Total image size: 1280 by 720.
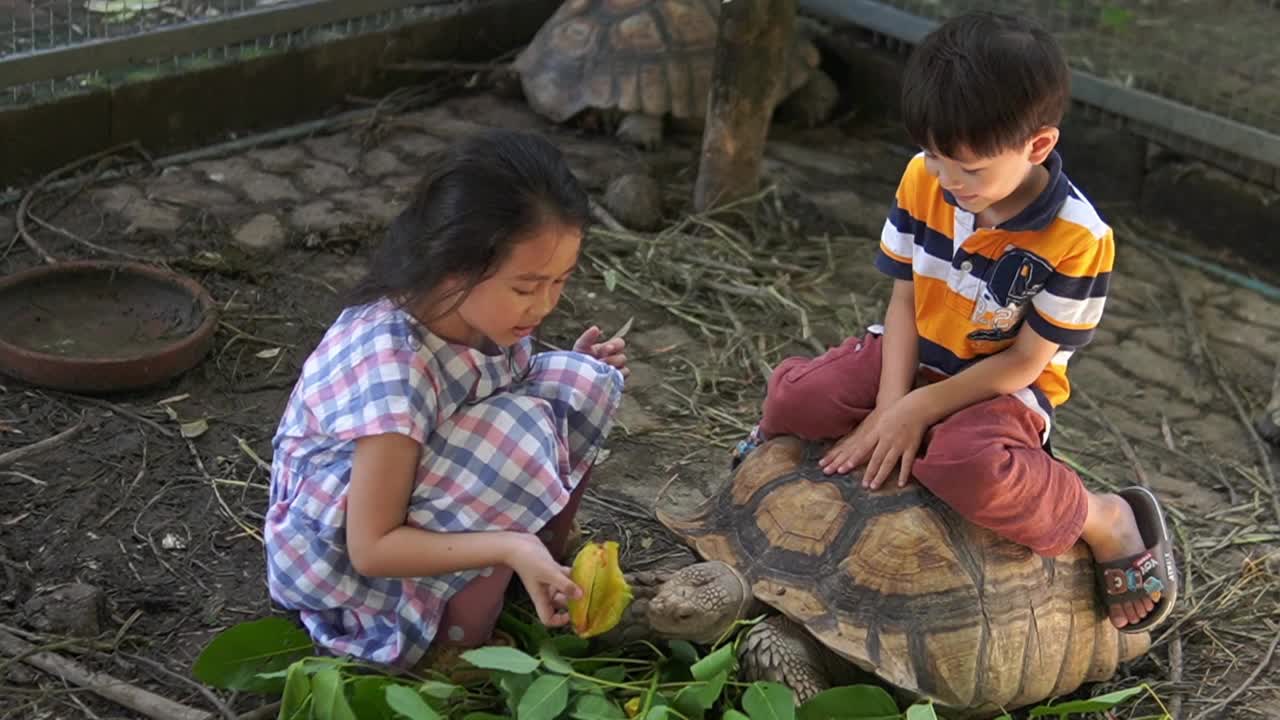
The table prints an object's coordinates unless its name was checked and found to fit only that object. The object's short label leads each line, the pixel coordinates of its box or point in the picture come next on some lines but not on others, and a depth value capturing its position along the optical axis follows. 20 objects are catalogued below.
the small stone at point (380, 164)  5.50
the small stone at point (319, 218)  5.00
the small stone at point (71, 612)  3.00
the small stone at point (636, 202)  5.20
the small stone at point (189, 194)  5.02
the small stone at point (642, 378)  4.29
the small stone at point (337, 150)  5.55
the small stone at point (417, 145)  5.70
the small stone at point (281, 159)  5.42
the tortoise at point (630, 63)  6.01
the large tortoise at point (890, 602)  2.85
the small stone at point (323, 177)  5.33
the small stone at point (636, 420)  4.05
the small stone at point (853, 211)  5.52
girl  2.60
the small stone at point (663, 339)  4.52
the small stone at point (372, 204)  5.14
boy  2.68
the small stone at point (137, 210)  4.84
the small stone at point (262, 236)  4.80
